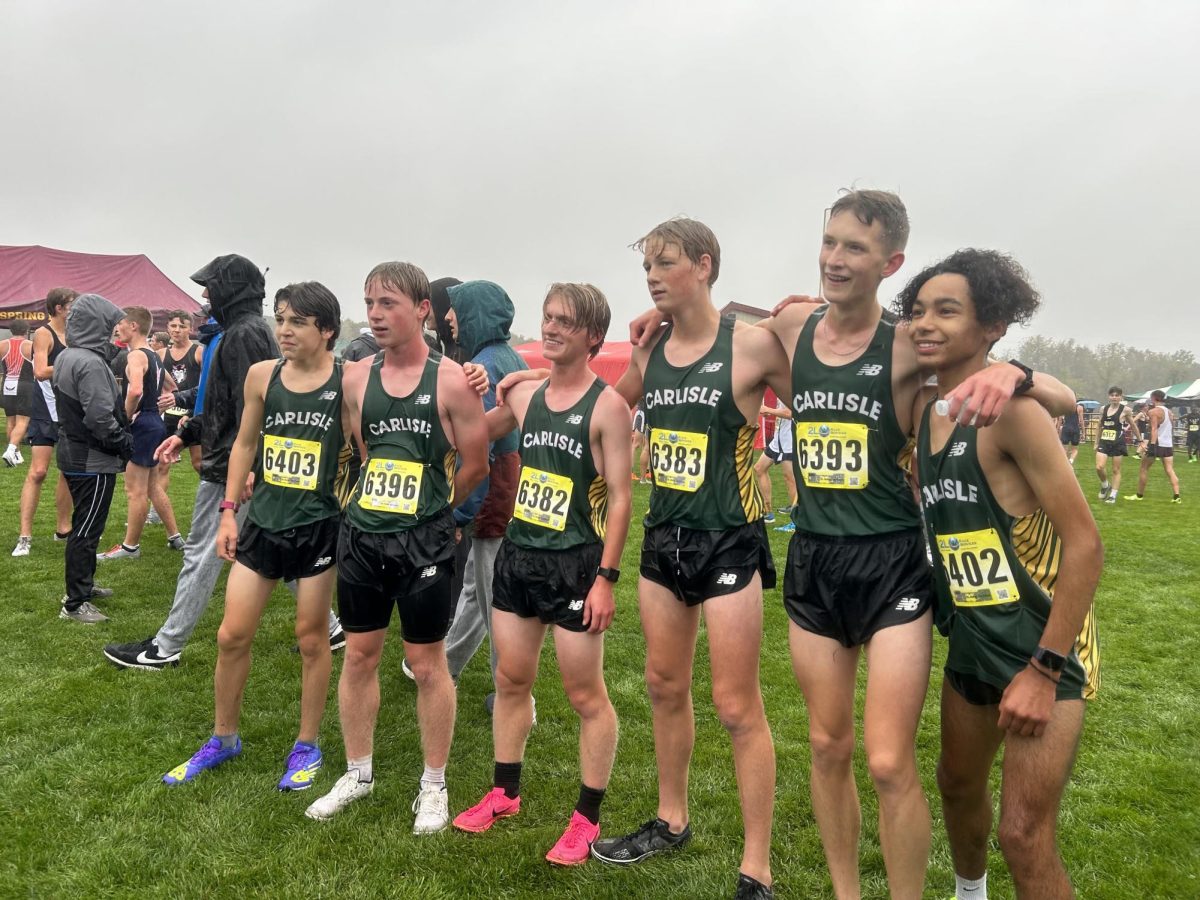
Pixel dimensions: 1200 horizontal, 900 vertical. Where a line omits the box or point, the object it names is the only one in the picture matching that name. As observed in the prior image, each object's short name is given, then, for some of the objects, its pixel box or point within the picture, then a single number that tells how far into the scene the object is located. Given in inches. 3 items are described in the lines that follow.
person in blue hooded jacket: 167.8
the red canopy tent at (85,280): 802.2
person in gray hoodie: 226.5
